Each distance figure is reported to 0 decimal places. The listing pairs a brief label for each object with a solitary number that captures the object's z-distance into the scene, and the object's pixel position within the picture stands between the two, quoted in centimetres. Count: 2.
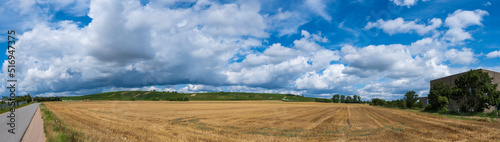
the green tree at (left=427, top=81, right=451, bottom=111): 6950
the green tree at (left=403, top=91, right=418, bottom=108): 10644
